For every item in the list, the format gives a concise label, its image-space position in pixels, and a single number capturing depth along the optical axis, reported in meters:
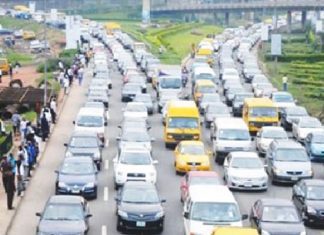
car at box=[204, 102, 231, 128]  55.22
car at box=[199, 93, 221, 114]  60.91
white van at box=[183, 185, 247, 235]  30.75
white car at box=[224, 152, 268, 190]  39.47
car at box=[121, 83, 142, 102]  68.31
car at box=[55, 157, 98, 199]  36.91
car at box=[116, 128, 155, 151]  45.88
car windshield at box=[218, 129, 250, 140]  46.44
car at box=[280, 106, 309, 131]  55.78
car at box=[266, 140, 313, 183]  40.88
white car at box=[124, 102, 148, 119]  56.44
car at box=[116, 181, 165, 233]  32.38
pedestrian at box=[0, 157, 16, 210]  35.39
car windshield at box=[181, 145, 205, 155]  43.03
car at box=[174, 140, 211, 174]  42.16
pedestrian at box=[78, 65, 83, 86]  78.39
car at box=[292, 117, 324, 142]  51.38
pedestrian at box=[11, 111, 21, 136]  51.66
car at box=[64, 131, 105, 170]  43.66
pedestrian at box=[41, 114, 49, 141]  50.75
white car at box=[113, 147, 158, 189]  39.25
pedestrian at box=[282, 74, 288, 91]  74.44
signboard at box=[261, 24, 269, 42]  111.64
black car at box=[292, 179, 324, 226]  33.81
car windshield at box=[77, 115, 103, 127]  50.81
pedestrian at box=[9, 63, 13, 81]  88.46
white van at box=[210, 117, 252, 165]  45.94
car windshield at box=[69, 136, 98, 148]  44.50
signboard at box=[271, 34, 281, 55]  87.06
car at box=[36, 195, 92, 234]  30.09
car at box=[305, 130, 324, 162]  47.06
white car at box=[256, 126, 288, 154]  47.59
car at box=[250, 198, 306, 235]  30.56
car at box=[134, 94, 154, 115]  61.56
